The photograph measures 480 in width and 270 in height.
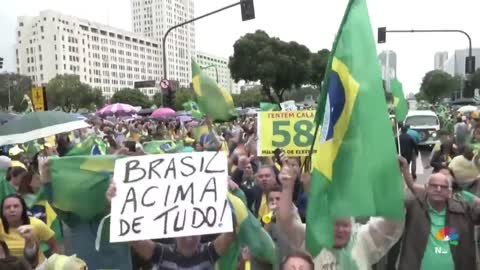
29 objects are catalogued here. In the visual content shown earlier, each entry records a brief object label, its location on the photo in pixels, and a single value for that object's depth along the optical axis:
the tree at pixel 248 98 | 90.58
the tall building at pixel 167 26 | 174.75
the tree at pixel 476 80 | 70.19
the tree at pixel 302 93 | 90.94
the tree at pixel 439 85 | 73.94
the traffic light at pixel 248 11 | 17.67
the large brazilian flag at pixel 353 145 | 3.14
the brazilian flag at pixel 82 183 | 4.46
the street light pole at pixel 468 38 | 26.77
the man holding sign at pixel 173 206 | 3.46
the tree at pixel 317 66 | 63.50
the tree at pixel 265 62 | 55.69
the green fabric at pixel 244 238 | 3.93
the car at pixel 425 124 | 20.97
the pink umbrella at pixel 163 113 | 24.99
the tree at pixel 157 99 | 89.53
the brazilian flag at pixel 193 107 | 15.29
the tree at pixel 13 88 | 85.30
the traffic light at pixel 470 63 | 26.70
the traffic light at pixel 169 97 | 21.52
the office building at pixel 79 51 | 159.75
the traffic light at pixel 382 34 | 27.65
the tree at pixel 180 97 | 79.96
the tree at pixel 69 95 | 84.06
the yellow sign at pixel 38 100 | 13.69
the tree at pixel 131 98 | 93.56
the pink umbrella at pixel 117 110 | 29.61
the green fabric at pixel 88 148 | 6.98
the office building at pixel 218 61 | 144.01
